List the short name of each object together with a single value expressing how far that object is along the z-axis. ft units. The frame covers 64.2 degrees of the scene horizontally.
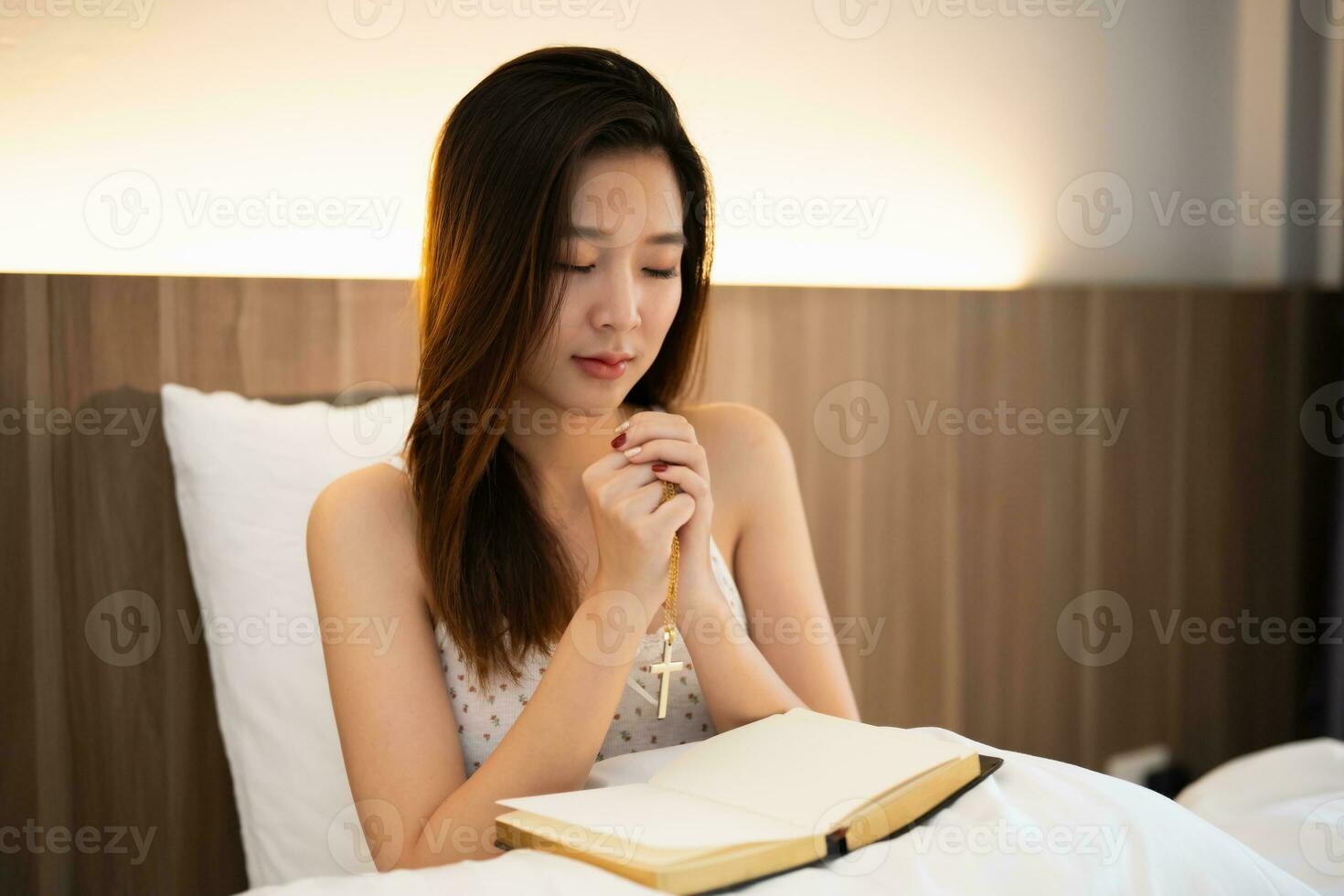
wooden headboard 4.84
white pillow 4.67
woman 3.51
